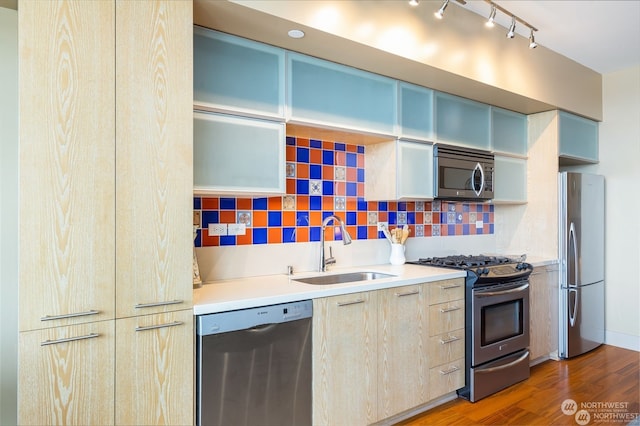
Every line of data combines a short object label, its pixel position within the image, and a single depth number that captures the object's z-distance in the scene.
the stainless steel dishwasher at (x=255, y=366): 1.78
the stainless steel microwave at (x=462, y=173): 3.11
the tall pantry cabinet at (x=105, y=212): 1.45
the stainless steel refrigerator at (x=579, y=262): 3.68
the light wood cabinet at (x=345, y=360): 2.10
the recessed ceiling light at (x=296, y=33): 2.10
